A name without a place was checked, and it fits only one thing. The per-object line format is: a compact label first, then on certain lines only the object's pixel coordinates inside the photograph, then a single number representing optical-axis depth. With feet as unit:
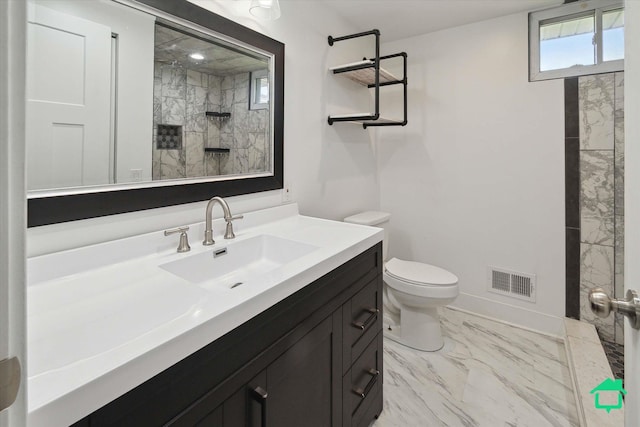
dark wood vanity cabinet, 2.08
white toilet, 6.60
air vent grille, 7.79
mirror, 3.14
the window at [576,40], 6.71
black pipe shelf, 6.62
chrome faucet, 4.04
